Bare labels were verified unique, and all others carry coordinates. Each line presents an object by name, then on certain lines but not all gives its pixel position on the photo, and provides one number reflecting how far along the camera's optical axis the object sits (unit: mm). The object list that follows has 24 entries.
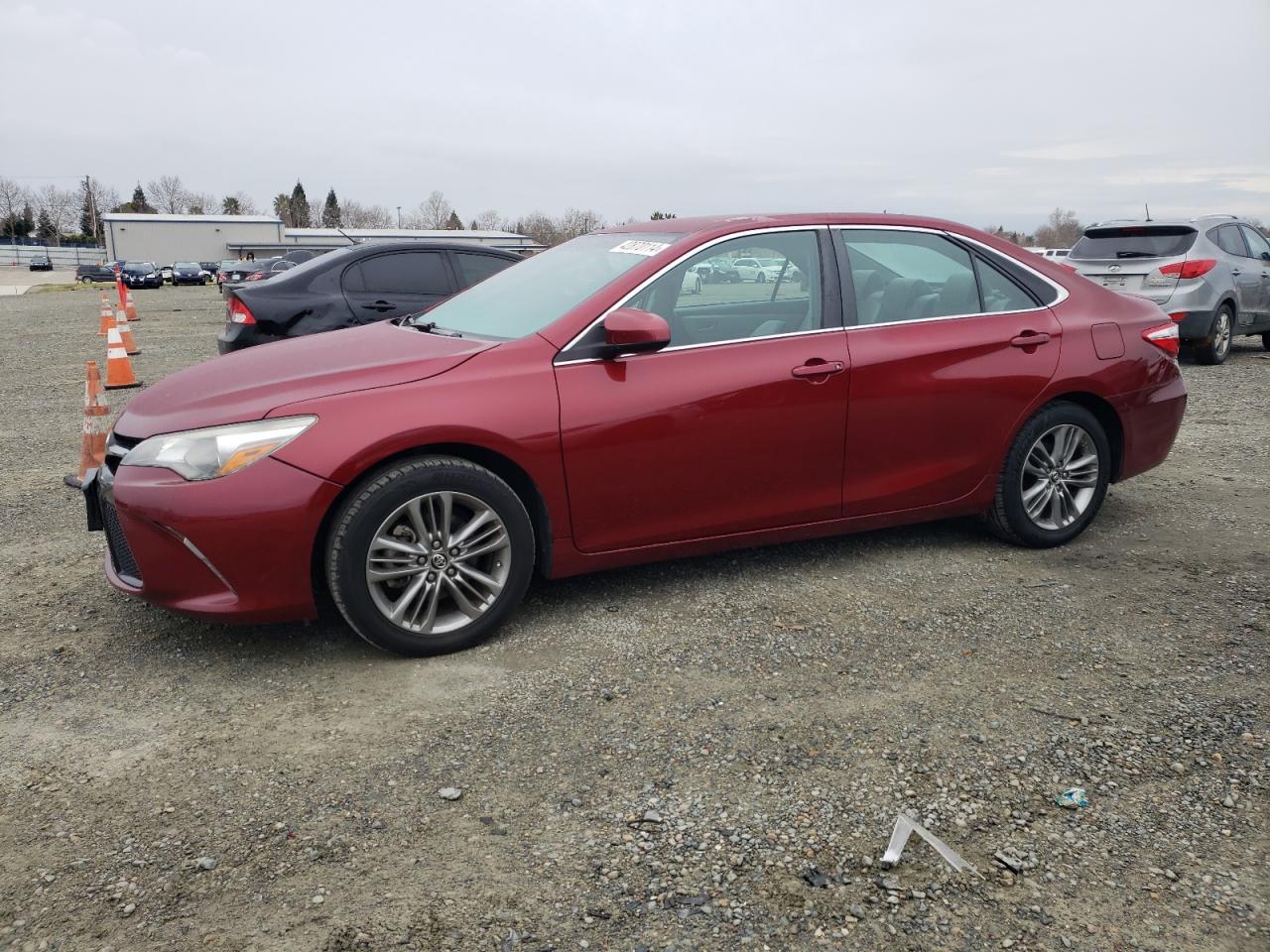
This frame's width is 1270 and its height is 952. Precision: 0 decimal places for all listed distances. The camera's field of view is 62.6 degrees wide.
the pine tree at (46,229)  118625
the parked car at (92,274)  56584
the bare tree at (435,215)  120375
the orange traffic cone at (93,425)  6180
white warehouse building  76812
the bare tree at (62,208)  125625
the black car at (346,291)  8961
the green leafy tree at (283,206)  130125
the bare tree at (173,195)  129625
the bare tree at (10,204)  116812
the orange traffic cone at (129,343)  14352
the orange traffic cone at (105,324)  17250
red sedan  3633
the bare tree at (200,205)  128625
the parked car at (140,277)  46562
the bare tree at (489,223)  101688
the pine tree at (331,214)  117250
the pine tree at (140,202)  129688
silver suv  11344
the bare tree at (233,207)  128625
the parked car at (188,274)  49438
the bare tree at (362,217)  122062
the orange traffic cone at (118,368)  10734
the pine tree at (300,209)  125362
